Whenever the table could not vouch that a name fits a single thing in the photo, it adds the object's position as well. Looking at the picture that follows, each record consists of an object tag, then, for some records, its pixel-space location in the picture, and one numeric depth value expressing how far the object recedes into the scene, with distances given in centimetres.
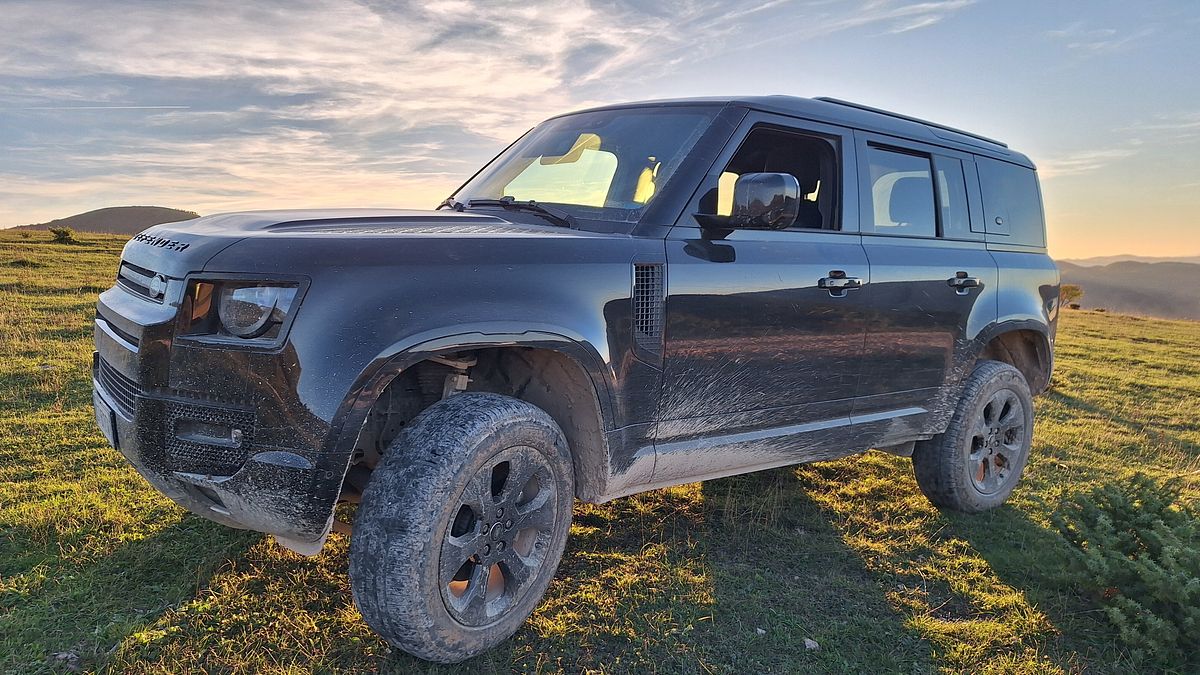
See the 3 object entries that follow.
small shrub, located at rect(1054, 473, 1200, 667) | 327
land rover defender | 249
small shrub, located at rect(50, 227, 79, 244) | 2277
